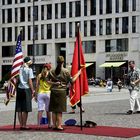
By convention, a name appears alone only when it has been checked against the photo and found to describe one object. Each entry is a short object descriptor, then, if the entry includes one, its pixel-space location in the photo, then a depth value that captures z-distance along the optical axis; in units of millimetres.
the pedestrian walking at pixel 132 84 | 18656
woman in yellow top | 13602
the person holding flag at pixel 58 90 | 12914
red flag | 13695
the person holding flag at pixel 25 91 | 13195
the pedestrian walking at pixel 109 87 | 52816
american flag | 14288
